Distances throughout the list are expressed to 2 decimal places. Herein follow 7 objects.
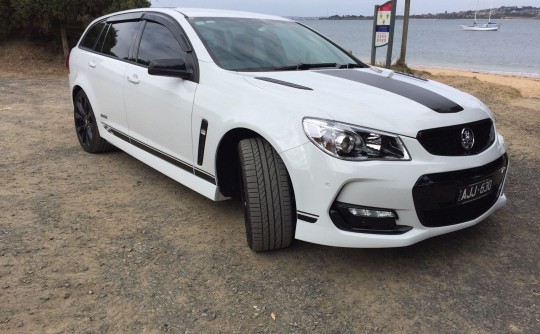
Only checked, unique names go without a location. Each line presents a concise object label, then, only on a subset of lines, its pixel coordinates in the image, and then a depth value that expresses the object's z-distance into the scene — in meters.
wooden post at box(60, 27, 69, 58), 12.71
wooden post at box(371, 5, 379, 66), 10.81
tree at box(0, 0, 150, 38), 11.78
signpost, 10.65
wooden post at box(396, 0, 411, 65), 11.88
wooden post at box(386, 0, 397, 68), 10.53
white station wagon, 2.60
